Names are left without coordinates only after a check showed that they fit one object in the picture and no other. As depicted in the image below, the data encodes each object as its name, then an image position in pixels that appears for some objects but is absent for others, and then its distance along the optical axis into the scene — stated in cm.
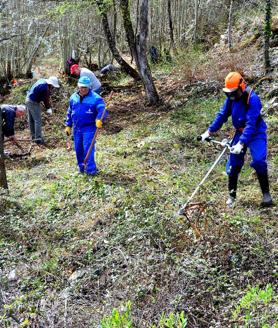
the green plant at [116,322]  307
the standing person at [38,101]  1037
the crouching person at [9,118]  938
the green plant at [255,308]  347
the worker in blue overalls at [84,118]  767
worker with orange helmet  567
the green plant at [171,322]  301
